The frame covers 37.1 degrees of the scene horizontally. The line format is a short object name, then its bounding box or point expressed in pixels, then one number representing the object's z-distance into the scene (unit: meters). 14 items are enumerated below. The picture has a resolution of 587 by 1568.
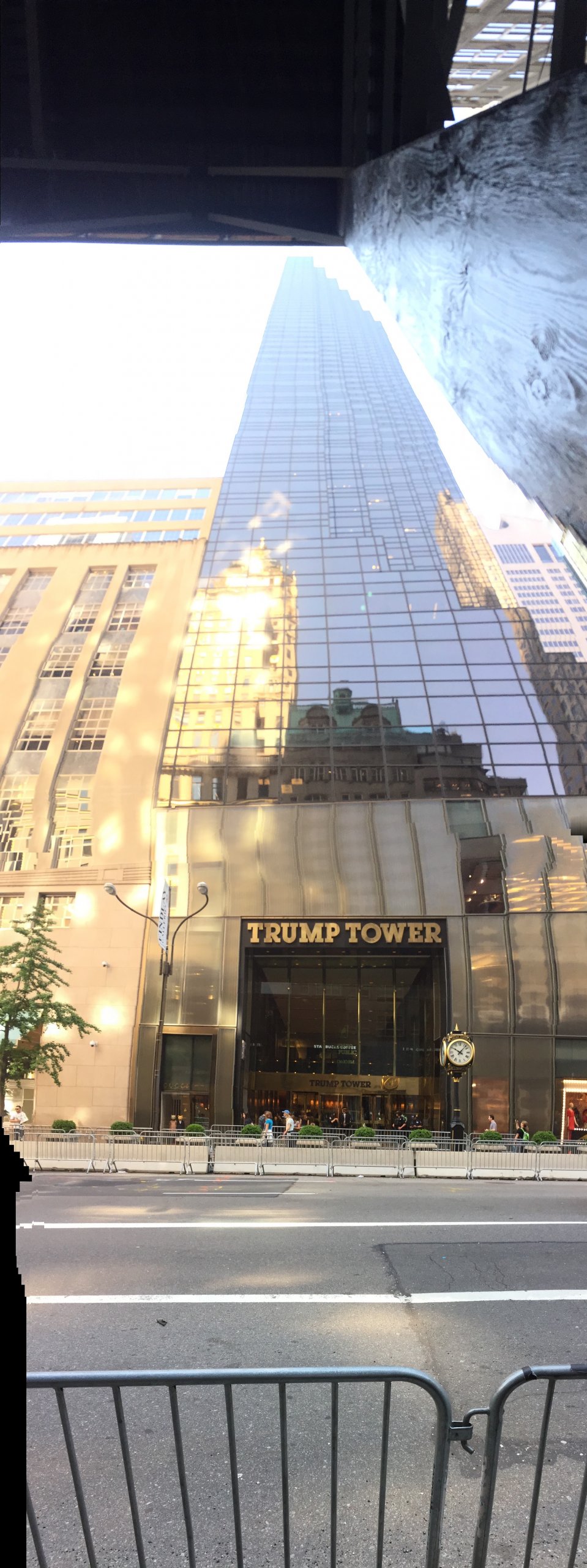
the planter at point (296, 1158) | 23.14
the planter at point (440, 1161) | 22.84
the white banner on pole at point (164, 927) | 32.03
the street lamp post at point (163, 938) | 30.39
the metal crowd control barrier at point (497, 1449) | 3.16
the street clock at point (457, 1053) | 33.38
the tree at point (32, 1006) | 31.02
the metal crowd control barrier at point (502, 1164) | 22.50
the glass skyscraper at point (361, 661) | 40.31
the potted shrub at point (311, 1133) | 29.66
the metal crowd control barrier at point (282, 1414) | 3.02
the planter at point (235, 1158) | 23.22
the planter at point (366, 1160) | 22.91
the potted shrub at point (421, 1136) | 28.62
